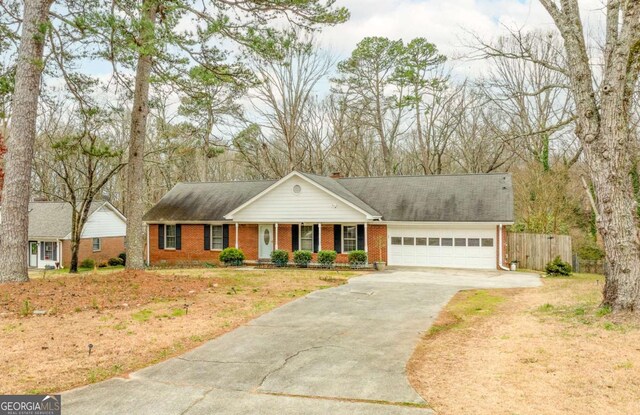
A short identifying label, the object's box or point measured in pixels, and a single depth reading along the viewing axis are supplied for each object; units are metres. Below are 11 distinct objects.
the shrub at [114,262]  31.17
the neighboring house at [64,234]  32.72
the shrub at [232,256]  23.38
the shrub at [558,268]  18.78
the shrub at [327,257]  22.19
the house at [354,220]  21.50
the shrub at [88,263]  30.50
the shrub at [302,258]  22.70
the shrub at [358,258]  21.88
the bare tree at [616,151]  8.12
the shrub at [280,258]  22.91
